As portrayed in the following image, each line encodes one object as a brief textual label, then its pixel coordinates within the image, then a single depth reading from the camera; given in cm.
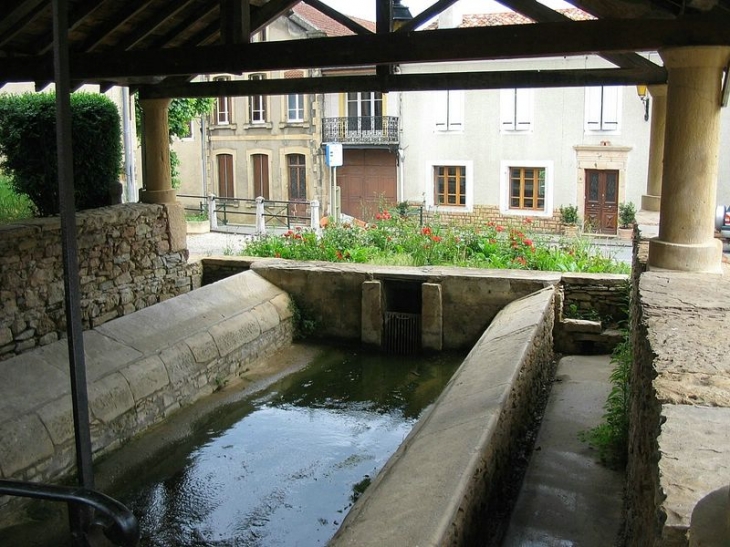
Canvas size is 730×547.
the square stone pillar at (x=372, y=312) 915
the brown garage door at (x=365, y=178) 2272
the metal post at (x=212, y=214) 1677
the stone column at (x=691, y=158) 510
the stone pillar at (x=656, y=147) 806
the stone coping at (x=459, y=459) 338
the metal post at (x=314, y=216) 1682
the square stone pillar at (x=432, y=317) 888
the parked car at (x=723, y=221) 1355
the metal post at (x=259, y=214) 1566
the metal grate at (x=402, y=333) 914
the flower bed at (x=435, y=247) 948
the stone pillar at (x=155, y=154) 950
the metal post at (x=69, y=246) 190
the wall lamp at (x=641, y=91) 1039
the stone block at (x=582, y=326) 817
